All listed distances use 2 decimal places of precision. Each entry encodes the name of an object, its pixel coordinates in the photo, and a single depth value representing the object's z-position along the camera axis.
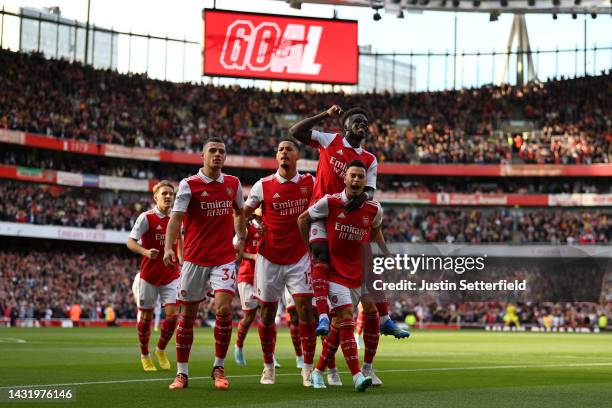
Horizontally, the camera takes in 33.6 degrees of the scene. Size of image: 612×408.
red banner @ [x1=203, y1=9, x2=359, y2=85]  69.25
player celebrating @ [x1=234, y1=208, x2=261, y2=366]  17.97
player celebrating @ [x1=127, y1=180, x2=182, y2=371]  16.84
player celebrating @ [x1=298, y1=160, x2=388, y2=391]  12.53
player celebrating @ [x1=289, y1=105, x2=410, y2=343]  13.14
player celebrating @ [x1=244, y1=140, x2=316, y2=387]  13.95
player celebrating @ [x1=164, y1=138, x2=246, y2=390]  12.90
